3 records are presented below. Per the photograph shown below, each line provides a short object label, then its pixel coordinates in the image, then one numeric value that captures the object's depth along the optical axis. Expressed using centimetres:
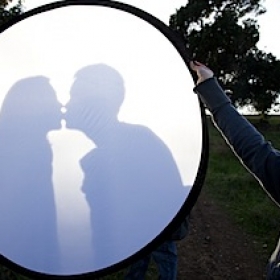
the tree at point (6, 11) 565
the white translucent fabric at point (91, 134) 201
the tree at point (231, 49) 1688
